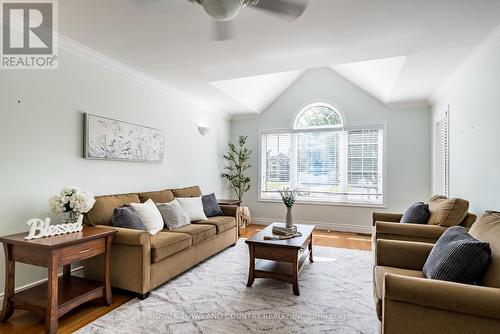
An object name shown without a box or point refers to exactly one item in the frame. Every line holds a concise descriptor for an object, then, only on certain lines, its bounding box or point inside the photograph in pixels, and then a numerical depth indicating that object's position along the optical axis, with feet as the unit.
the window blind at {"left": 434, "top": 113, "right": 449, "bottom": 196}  14.02
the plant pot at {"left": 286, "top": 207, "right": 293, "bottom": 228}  11.39
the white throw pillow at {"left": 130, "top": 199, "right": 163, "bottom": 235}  10.03
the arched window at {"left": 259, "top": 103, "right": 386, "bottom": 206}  18.21
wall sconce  17.44
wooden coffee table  8.93
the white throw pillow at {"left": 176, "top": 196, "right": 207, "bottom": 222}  12.87
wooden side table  6.64
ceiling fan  5.85
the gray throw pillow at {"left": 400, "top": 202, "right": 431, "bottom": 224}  10.28
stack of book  10.67
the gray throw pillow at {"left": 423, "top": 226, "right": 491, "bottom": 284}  5.32
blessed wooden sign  7.13
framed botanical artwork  10.40
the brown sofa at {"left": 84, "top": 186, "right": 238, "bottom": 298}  8.50
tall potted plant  20.54
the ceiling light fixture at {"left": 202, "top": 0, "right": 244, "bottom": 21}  5.79
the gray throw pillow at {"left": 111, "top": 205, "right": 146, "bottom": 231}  9.36
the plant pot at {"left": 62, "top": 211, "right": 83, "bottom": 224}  8.41
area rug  7.05
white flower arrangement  8.15
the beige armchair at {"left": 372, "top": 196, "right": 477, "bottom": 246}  9.14
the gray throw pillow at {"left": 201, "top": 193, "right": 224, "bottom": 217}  14.28
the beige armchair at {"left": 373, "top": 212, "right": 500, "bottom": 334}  4.36
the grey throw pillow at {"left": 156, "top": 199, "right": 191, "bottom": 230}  11.33
